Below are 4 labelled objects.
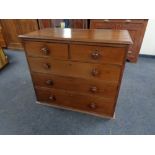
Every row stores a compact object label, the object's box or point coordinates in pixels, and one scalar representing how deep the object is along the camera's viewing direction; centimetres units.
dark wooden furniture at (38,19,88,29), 252
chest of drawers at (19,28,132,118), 105
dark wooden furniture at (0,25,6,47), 337
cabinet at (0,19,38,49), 298
